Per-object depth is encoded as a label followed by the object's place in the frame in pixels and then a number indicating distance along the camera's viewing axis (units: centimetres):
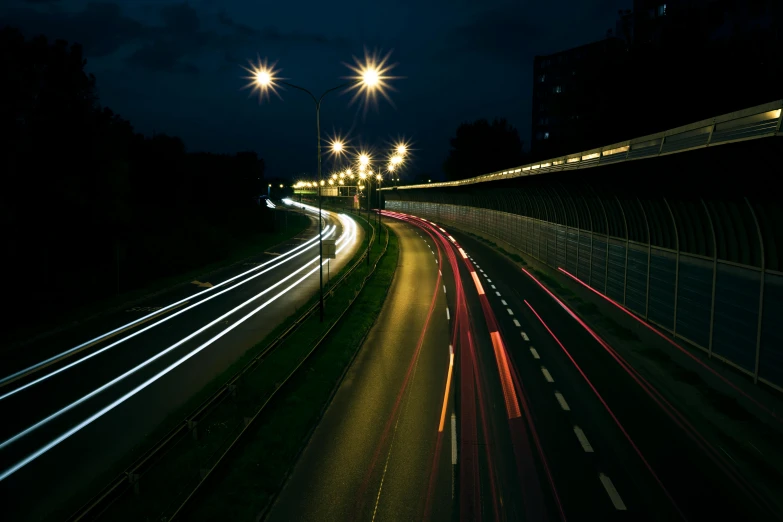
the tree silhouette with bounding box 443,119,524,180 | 11950
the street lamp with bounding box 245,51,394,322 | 2216
